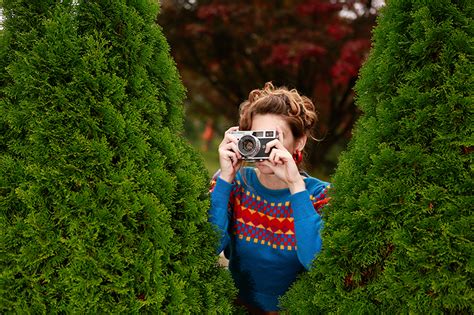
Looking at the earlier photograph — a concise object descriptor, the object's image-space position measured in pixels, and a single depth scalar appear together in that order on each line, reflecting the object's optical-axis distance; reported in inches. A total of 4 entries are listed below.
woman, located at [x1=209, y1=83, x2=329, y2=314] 99.3
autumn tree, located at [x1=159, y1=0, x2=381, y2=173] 336.5
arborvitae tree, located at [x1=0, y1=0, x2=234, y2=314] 75.5
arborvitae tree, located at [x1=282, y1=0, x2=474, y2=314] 73.6
